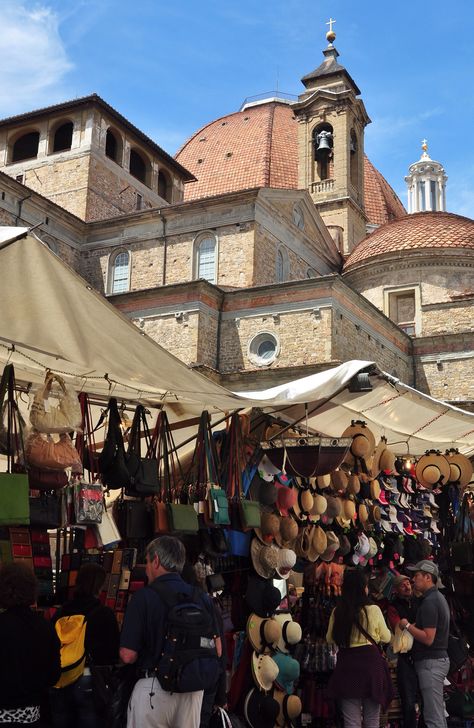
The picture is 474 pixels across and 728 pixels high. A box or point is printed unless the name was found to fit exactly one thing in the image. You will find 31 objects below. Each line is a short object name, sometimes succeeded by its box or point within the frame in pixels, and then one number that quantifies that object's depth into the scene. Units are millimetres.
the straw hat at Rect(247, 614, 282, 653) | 5766
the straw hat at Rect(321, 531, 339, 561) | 6711
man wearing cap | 6152
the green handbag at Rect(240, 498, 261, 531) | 5879
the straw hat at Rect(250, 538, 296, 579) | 5992
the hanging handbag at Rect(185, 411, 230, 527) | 5668
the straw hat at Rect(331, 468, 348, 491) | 6910
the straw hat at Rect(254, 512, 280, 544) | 6152
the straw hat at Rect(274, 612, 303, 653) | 5961
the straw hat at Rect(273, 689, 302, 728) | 5836
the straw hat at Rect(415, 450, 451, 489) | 7867
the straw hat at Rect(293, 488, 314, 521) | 6570
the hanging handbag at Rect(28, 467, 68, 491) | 4949
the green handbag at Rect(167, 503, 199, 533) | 5398
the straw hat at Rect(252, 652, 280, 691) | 5660
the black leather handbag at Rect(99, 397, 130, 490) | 5352
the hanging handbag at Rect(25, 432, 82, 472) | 4883
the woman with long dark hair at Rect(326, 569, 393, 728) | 5555
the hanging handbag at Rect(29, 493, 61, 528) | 4996
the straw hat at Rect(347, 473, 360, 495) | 7047
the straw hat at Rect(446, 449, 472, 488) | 8031
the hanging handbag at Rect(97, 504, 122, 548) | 5660
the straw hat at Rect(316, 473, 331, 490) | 6812
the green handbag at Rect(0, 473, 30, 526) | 4398
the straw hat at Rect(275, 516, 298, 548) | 6293
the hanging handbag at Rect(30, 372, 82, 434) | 4945
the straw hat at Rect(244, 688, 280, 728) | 5590
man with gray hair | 3992
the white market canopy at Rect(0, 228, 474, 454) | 4465
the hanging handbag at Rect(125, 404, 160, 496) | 5457
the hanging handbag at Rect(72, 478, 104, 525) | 5141
